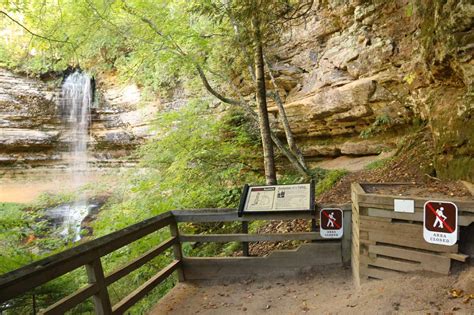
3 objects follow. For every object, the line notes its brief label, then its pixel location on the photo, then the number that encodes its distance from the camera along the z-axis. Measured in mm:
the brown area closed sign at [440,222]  2826
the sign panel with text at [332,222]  4012
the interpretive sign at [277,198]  4109
